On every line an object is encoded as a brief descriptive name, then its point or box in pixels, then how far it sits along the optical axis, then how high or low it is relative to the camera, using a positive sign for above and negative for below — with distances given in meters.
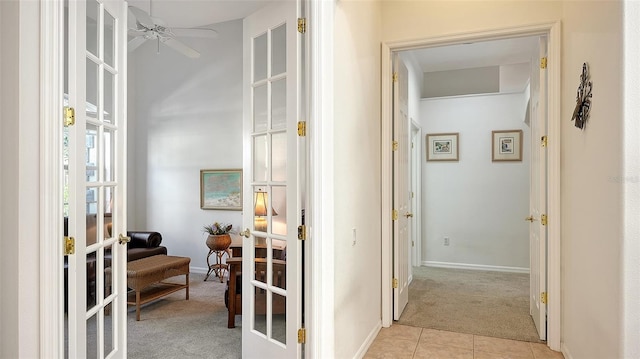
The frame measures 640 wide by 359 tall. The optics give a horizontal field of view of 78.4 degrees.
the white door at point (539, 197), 3.03 -0.15
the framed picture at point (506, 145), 5.59 +0.48
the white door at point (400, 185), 3.42 -0.07
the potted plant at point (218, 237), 5.18 -0.80
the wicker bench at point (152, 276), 3.68 -0.98
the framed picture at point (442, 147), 5.91 +0.48
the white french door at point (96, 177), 1.65 +0.00
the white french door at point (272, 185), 2.25 -0.05
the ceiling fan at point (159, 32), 3.54 +1.42
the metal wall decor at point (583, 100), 2.24 +0.46
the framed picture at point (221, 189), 5.64 -0.17
